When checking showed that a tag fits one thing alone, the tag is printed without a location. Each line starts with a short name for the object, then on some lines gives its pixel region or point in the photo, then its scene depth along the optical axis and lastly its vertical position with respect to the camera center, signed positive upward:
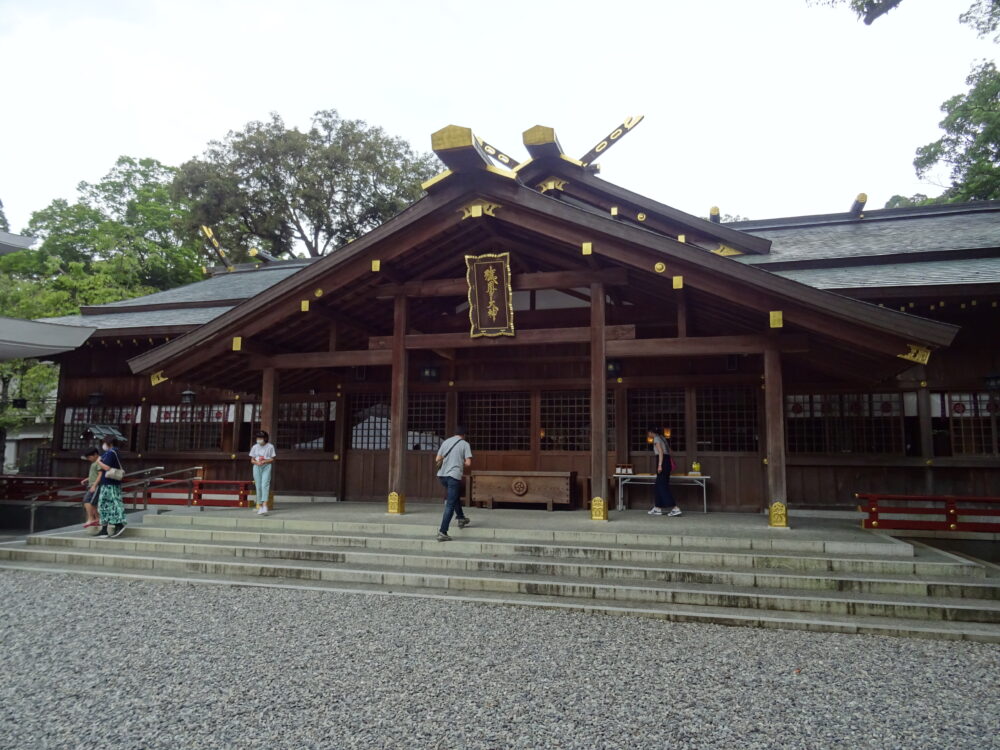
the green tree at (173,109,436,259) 27.80 +12.21
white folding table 10.27 -0.75
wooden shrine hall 8.26 +1.53
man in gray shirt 7.82 -0.44
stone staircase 5.64 -1.55
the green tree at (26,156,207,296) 25.38 +9.89
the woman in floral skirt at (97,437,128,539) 8.91 -0.90
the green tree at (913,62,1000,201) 21.72 +12.97
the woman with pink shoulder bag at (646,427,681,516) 9.55 -0.67
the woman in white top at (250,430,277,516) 9.77 -0.45
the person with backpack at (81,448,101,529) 9.44 -1.00
